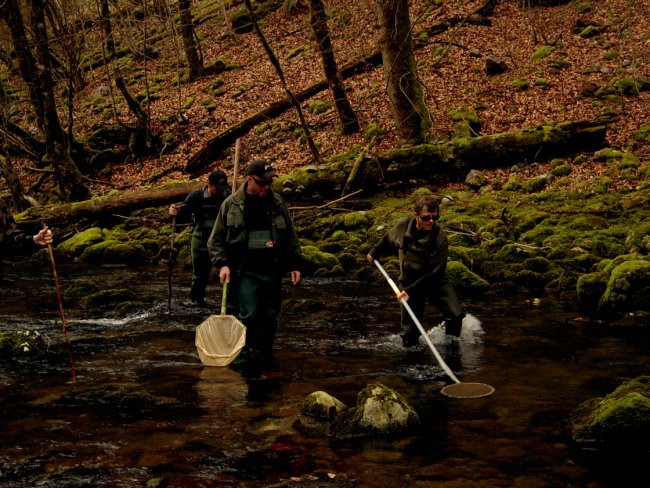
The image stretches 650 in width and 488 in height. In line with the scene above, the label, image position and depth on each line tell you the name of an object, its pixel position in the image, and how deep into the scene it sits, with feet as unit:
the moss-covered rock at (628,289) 27.94
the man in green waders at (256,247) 22.88
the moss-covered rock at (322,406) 18.47
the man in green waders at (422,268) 25.11
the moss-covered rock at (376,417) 17.24
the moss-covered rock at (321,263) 41.83
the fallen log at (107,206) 56.59
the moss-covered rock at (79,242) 52.37
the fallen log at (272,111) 70.97
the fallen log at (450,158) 54.34
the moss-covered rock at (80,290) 37.73
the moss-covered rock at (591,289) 30.07
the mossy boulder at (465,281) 35.32
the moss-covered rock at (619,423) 15.79
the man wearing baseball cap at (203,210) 31.71
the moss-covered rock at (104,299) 35.42
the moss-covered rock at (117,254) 49.96
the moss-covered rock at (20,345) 25.09
